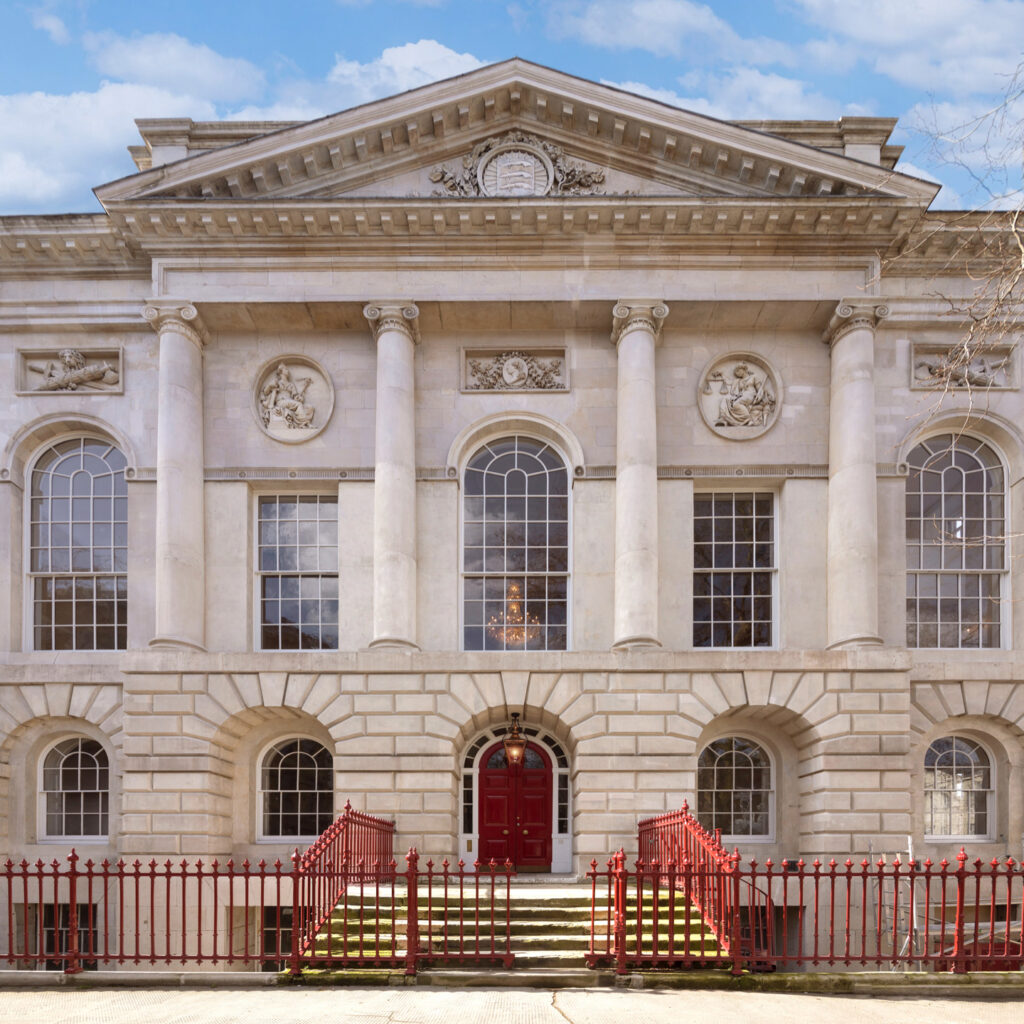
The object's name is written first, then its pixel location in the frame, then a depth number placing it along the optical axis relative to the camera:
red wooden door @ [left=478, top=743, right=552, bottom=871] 19.86
